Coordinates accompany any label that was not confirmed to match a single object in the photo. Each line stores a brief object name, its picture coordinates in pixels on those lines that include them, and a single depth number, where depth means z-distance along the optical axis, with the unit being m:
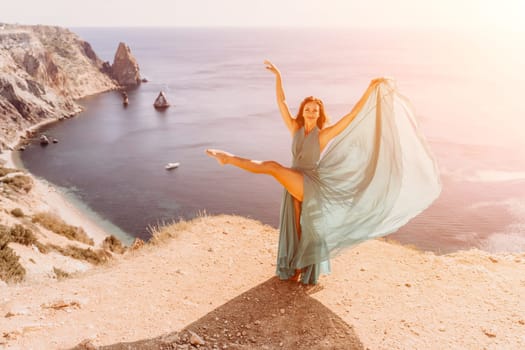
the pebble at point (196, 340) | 5.47
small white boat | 48.79
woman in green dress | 6.42
